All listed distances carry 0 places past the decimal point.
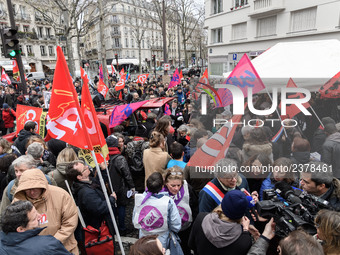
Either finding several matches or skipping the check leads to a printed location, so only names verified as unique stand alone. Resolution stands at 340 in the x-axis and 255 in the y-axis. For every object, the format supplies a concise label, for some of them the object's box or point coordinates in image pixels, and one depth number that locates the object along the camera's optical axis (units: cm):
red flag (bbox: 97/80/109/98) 966
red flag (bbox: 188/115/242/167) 344
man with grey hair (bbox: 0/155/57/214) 287
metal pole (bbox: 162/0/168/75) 1728
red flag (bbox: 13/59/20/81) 1064
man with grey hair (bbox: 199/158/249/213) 269
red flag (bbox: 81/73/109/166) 328
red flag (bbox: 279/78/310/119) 423
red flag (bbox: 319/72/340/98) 551
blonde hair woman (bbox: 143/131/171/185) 377
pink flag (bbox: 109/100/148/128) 552
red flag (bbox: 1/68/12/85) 1169
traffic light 790
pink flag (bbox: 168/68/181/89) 1113
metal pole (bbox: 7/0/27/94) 868
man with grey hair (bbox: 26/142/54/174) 362
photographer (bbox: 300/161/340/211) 246
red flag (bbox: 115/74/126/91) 1039
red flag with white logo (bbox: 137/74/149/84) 1349
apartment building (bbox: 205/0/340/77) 1376
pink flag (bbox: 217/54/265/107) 440
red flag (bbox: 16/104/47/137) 550
